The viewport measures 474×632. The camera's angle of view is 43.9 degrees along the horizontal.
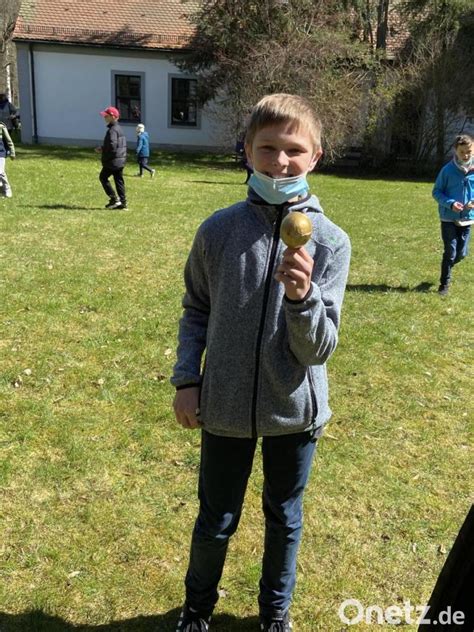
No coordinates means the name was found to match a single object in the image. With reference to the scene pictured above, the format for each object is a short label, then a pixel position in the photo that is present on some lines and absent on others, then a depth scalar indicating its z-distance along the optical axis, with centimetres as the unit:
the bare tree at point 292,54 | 1897
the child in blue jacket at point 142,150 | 1616
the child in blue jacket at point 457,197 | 635
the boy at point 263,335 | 186
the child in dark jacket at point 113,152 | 1085
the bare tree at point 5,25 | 3600
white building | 2438
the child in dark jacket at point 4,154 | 1141
